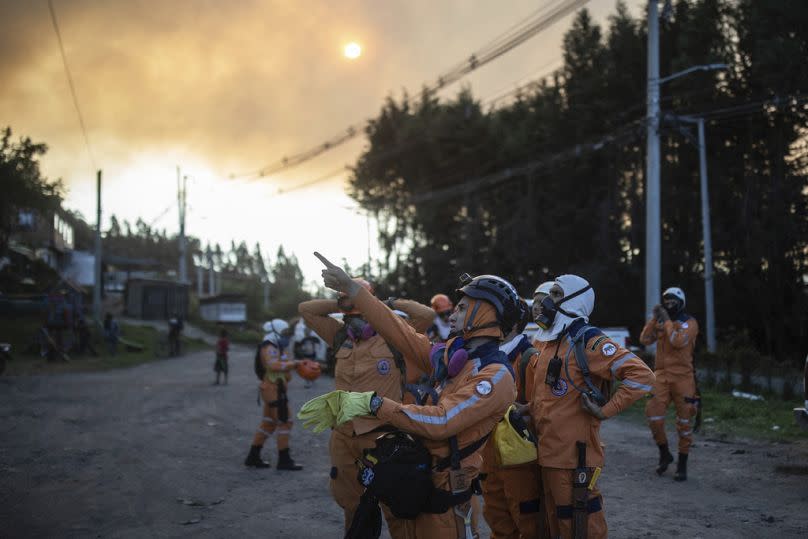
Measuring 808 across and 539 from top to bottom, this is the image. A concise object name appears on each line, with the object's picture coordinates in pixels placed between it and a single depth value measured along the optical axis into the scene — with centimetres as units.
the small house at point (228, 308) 6412
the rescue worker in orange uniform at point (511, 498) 475
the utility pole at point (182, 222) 5241
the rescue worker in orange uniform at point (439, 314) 1245
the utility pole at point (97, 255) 3468
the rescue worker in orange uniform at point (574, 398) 444
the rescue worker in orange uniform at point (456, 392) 339
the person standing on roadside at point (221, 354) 2173
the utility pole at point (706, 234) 2325
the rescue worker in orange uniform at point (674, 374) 874
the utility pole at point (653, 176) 1873
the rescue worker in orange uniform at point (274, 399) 991
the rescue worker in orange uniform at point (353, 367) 512
